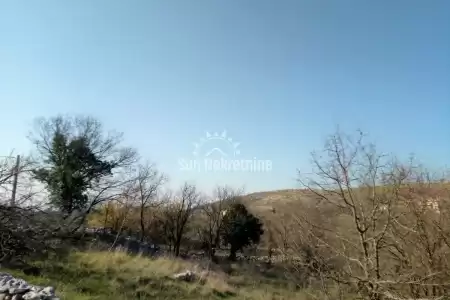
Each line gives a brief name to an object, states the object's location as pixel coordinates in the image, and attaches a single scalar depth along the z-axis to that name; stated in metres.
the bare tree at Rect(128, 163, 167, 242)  24.55
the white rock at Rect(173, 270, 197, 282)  11.79
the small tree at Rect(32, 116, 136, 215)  19.94
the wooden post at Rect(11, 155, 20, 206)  6.68
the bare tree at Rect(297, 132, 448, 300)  4.69
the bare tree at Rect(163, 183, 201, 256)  22.27
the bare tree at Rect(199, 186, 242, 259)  22.28
